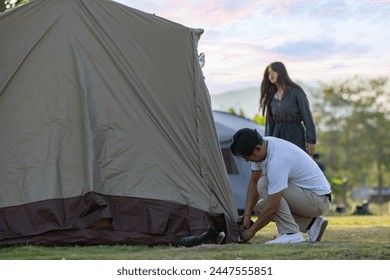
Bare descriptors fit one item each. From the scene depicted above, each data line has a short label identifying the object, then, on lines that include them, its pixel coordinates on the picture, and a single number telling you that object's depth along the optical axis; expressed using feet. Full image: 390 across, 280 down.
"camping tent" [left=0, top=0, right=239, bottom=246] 28.42
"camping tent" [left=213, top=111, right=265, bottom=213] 61.18
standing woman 33.40
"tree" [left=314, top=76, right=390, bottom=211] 143.50
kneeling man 27.73
